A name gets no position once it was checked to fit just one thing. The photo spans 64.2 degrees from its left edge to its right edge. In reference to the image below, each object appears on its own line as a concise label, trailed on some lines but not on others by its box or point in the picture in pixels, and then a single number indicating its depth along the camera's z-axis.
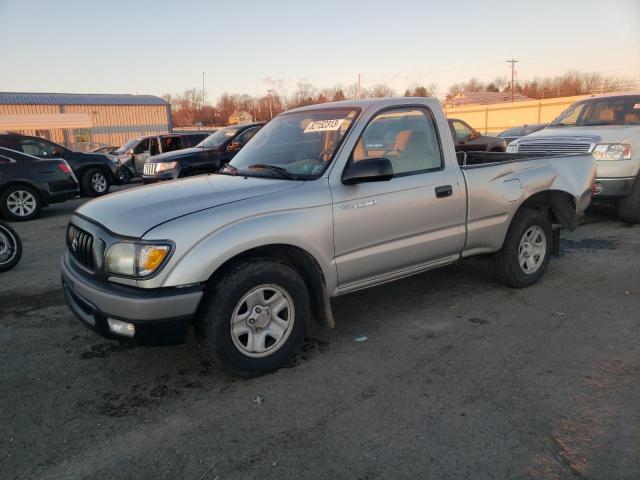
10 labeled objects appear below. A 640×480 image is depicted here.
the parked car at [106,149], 24.73
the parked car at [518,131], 19.57
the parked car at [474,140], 14.48
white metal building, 39.72
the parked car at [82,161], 11.63
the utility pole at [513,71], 74.88
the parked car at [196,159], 10.00
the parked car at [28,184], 10.10
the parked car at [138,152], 18.24
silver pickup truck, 3.05
